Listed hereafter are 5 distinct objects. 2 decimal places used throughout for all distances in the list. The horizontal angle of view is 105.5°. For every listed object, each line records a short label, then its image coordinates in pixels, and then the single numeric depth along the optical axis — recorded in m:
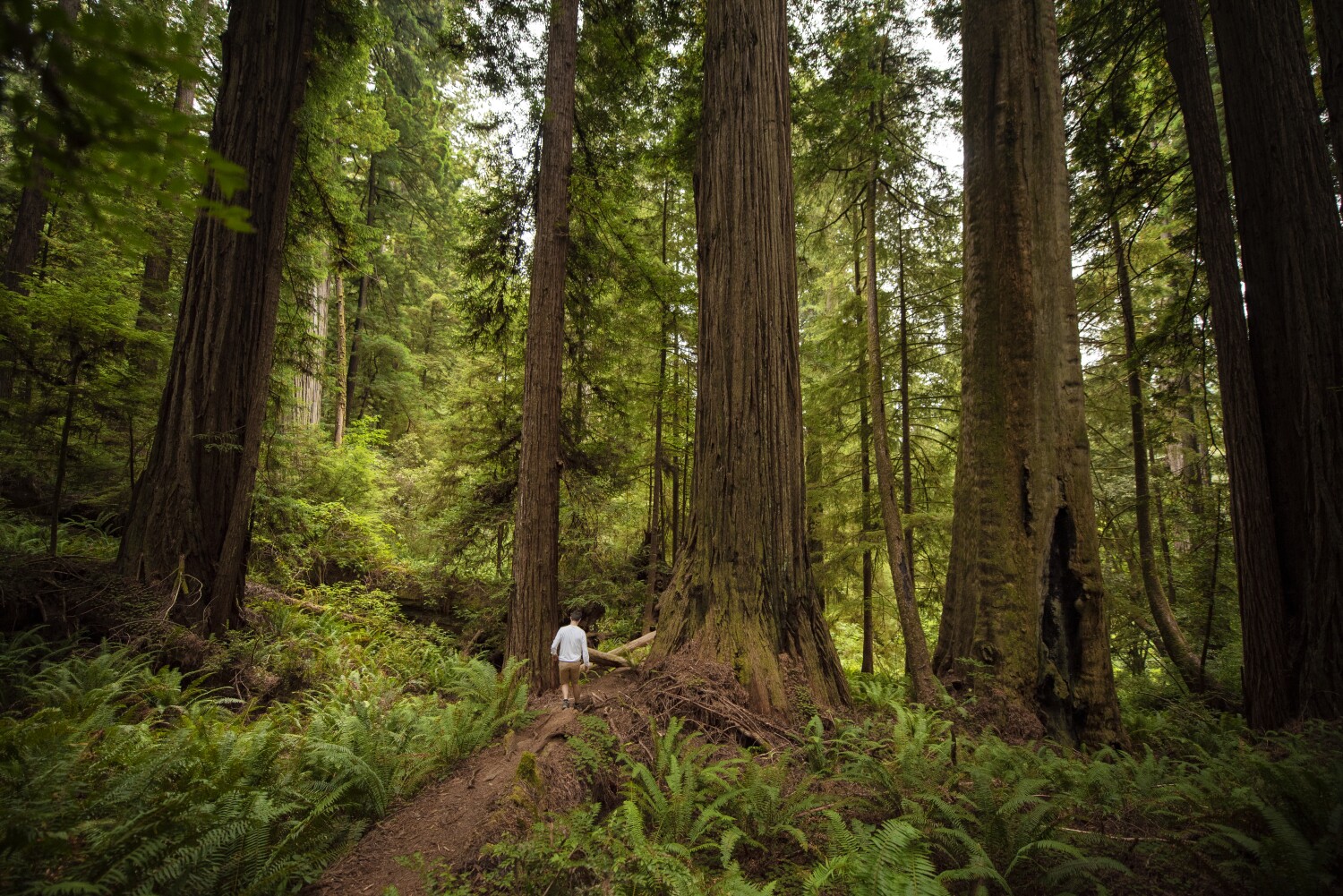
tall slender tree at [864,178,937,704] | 5.55
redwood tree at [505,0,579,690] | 5.72
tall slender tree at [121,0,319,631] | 5.74
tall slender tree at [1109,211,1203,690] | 6.55
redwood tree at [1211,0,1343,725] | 3.87
